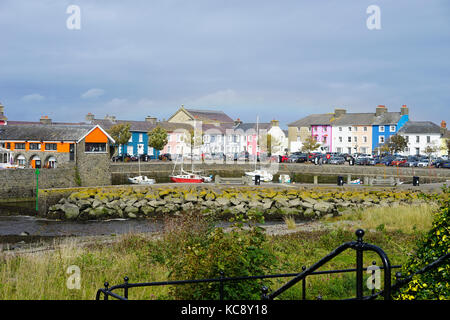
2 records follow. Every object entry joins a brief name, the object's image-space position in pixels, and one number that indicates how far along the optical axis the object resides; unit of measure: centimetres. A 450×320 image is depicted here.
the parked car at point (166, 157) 8121
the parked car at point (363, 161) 6512
